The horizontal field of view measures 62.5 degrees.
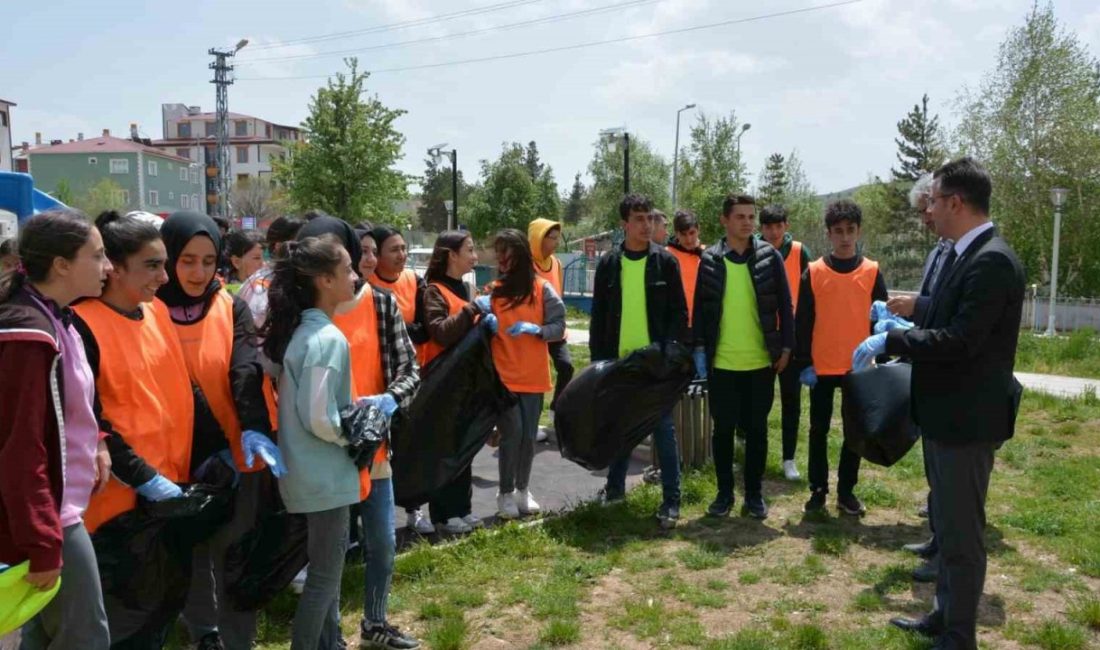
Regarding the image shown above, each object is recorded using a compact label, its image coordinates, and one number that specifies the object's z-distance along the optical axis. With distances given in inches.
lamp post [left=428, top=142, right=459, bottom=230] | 1046.4
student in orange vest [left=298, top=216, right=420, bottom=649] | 143.3
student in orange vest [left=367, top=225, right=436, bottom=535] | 200.1
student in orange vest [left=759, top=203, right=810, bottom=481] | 251.8
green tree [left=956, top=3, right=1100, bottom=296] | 1055.0
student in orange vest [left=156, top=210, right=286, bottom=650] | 126.8
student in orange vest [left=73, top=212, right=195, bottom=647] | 111.1
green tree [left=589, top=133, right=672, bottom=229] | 2084.2
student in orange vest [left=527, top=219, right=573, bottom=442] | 228.2
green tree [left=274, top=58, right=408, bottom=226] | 967.6
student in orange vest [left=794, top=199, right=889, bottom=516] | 220.8
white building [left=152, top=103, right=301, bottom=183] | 3440.0
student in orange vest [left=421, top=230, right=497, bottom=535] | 201.5
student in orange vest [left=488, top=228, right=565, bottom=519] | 212.7
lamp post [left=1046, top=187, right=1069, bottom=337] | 754.2
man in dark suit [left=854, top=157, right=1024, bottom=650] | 134.6
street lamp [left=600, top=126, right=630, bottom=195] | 838.5
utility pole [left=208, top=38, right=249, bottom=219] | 1154.0
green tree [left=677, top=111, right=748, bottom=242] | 1402.6
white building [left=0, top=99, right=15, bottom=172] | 1861.5
